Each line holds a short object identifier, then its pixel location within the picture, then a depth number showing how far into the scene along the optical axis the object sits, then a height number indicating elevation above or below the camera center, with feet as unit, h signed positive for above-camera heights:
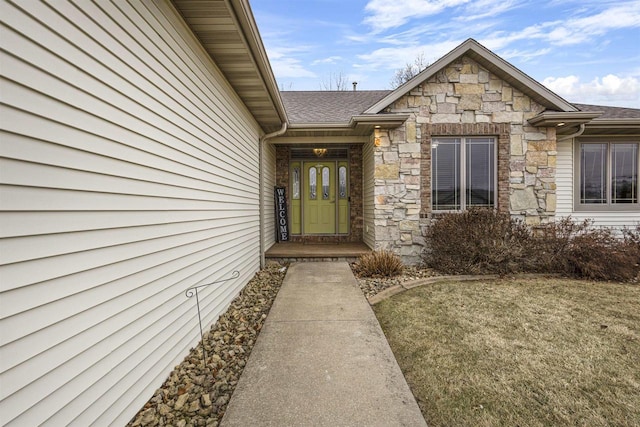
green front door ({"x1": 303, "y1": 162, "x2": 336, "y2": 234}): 26.81 +0.27
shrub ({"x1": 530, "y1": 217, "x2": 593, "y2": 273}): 17.39 -2.97
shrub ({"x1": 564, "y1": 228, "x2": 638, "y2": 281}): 16.26 -3.39
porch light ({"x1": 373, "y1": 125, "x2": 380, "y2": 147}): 19.74 +4.13
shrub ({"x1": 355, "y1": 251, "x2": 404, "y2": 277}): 17.11 -3.76
